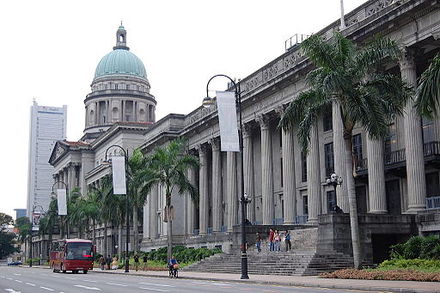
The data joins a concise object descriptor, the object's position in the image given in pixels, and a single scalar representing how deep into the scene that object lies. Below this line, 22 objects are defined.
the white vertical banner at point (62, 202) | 78.25
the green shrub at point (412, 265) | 28.30
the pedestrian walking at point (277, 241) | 42.88
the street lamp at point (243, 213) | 33.56
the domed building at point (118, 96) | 134.25
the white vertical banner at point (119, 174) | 52.88
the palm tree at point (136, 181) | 57.72
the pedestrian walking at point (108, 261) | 65.78
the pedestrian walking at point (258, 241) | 45.00
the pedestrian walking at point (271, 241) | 43.47
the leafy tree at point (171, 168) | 55.56
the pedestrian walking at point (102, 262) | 65.69
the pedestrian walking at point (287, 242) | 42.19
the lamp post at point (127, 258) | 53.00
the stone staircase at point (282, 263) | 34.06
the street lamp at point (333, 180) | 37.38
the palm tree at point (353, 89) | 31.58
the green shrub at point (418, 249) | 30.86
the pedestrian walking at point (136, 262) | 56.31
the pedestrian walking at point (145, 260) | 59.64
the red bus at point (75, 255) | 57.59
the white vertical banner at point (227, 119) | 35.62
